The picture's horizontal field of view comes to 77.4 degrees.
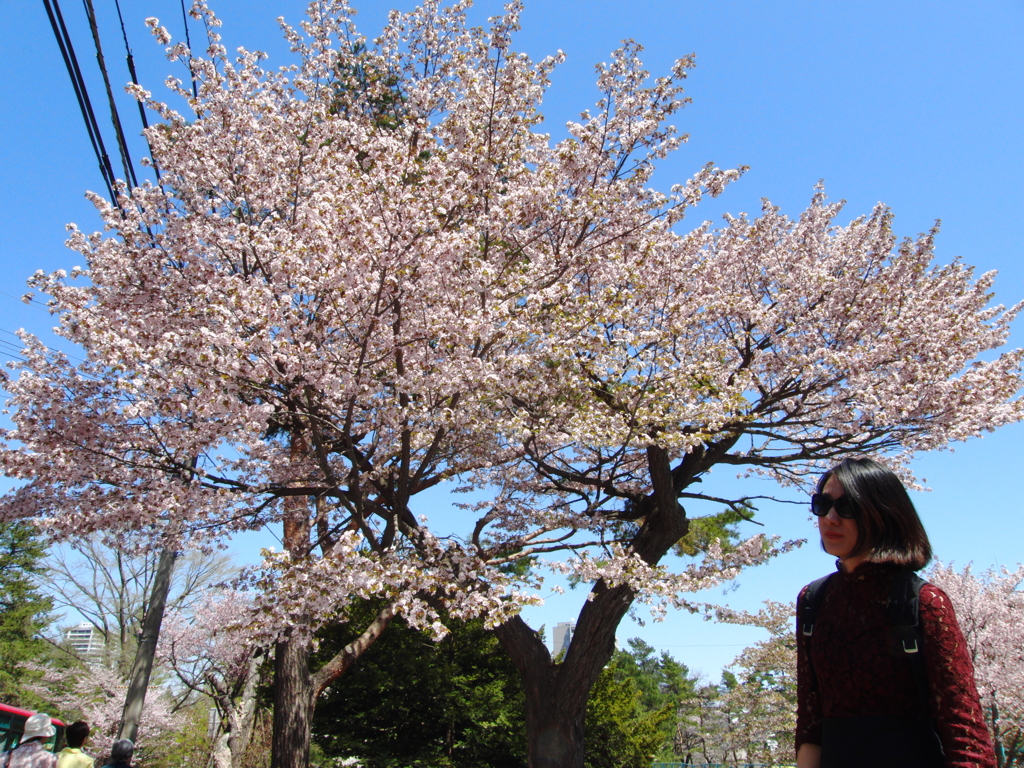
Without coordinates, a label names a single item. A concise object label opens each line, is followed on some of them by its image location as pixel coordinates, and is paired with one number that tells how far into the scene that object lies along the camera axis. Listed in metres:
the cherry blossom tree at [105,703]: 21.69
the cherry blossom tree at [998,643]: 13.47
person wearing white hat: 5.29
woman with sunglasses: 1.48
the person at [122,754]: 5.17
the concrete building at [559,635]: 86.06
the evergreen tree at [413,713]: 11.38
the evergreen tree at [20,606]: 27.14
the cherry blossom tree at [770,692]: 18.20
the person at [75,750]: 5.33
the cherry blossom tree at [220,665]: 14.63
